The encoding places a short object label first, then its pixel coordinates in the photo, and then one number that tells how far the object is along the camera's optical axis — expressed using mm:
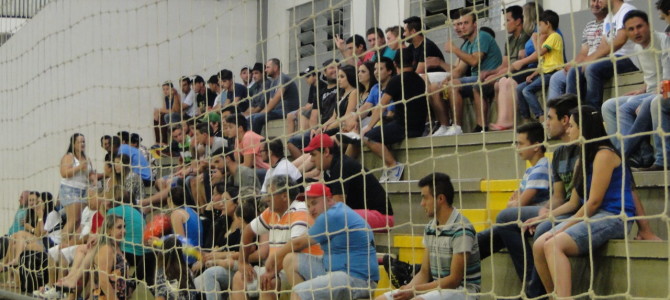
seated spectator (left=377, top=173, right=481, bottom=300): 8527
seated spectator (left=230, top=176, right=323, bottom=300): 10493
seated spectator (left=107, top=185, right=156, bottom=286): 12978
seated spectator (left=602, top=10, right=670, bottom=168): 9431
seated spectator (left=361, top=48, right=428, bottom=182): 12775
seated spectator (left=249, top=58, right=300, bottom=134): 17415
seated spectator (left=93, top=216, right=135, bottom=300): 12745
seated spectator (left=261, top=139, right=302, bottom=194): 12453
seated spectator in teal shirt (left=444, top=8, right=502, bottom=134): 13046
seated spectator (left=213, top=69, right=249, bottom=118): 17927
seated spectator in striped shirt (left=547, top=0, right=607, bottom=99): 11223
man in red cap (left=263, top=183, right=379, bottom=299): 9574
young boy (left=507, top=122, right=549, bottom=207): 9355
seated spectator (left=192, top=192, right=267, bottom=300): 11276
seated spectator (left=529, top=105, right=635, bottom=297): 7758
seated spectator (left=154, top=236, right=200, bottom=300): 11758
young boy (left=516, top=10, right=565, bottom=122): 12270
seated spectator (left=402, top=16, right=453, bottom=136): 13265
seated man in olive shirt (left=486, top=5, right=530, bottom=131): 12316
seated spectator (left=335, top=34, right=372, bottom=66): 15163
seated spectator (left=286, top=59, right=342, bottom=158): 14816
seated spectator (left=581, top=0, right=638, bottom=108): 11193
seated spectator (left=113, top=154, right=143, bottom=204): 14854
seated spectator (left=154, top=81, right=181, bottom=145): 19178
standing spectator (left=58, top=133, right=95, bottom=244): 14846
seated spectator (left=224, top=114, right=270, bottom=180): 13830
